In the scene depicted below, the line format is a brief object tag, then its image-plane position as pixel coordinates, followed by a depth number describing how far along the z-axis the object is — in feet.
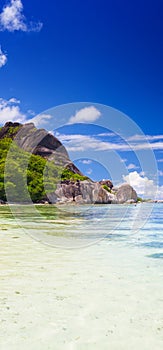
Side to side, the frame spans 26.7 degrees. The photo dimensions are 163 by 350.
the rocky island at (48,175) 257.14
